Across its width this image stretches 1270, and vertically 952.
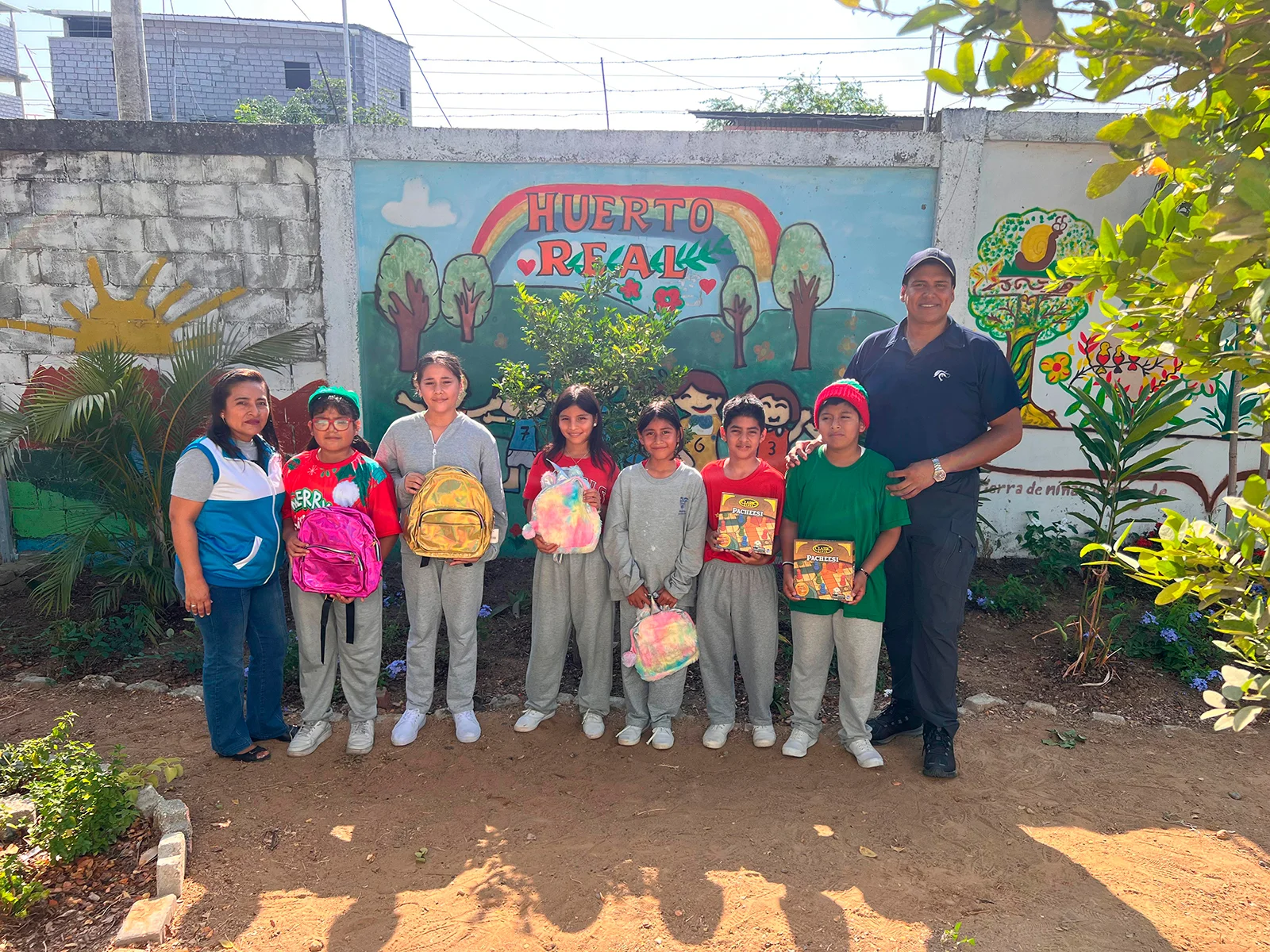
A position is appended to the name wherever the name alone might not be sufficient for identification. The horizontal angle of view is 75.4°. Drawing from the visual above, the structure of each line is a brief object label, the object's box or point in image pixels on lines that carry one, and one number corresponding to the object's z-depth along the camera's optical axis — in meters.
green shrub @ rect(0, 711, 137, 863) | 2.75
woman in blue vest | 3.25
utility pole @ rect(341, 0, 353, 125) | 6.26
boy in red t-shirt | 3.51
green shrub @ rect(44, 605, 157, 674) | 4.53
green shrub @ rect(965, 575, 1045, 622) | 5.27
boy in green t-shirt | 3.38
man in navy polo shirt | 3.39
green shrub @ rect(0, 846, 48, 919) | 2.53
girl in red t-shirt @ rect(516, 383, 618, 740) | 3.62
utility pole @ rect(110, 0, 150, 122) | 8.03
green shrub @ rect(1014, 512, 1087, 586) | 5.68
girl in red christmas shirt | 3.45
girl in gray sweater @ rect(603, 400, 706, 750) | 3.53
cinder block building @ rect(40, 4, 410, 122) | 22.67
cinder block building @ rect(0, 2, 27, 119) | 16.78
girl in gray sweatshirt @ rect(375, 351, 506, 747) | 3.61
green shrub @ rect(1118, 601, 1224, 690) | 4.46
